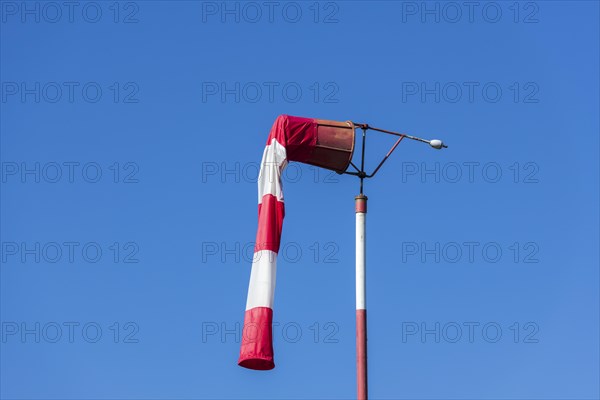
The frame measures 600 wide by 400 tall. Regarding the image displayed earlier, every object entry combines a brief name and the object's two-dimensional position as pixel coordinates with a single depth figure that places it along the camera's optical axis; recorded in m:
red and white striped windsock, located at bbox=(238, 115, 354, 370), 15.91
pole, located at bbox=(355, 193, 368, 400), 14.97
